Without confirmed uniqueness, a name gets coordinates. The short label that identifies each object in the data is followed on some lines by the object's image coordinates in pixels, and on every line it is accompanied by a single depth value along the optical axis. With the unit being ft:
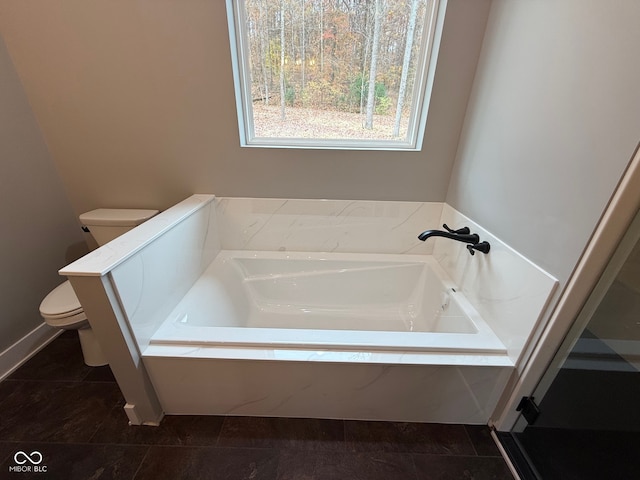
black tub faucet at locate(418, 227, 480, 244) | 4.25
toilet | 4.15
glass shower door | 2.71
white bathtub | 3.36
